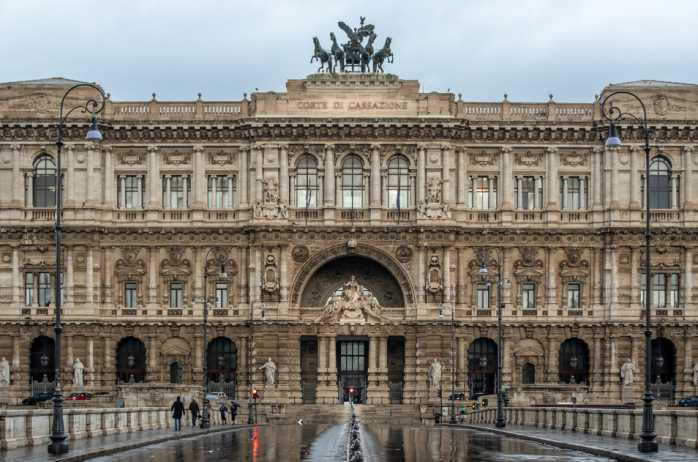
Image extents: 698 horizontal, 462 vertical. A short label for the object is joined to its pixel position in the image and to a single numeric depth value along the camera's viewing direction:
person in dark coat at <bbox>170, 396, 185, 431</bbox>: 58.12
